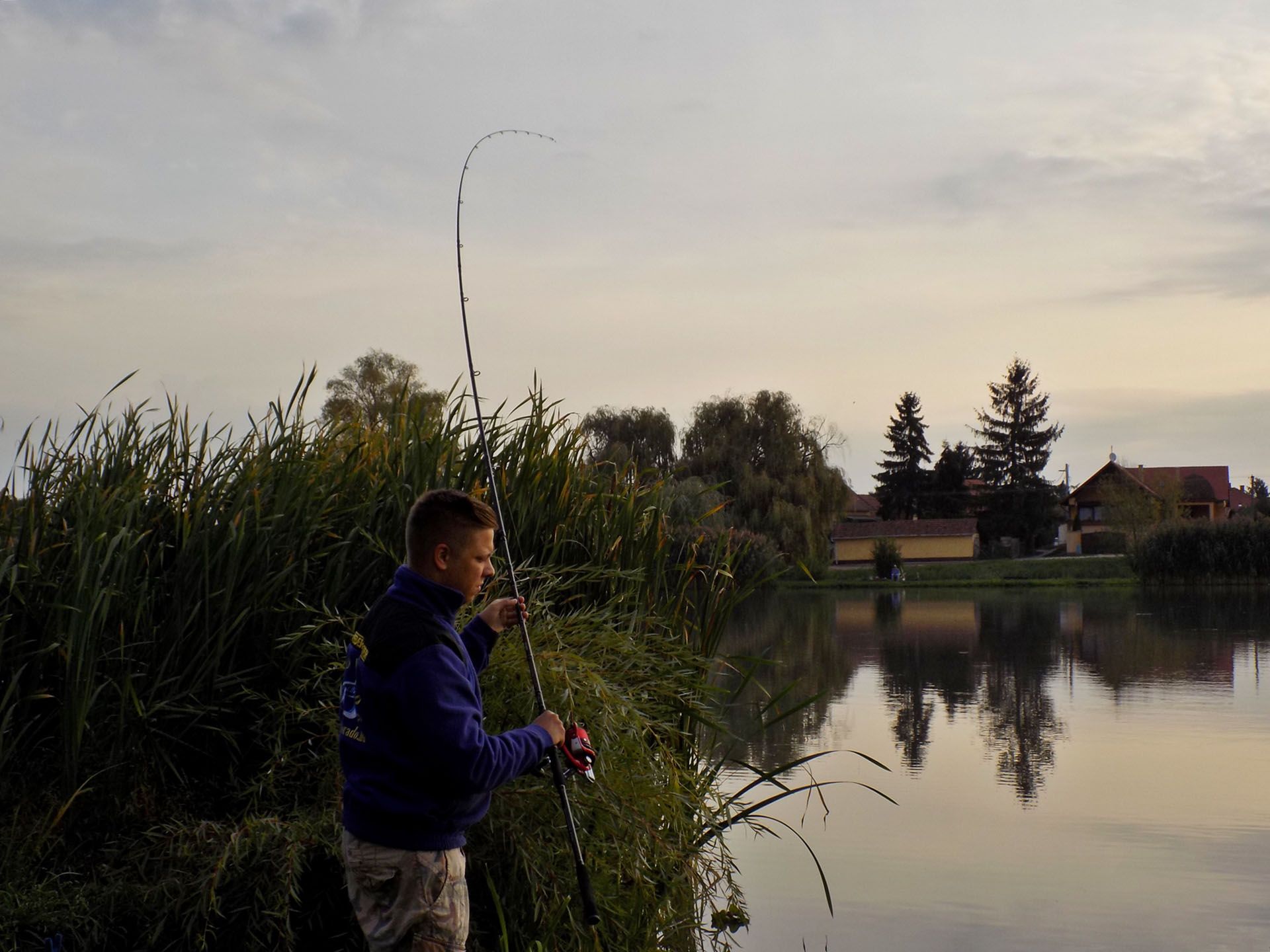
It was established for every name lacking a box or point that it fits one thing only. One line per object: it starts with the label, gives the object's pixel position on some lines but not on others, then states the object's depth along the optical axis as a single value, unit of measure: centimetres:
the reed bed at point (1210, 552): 3788
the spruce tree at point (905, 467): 7431
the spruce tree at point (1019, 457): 6850
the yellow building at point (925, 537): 6575
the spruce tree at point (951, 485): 7206
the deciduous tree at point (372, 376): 4112
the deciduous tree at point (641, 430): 3981
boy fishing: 271
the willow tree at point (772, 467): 3759
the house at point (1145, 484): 7088
